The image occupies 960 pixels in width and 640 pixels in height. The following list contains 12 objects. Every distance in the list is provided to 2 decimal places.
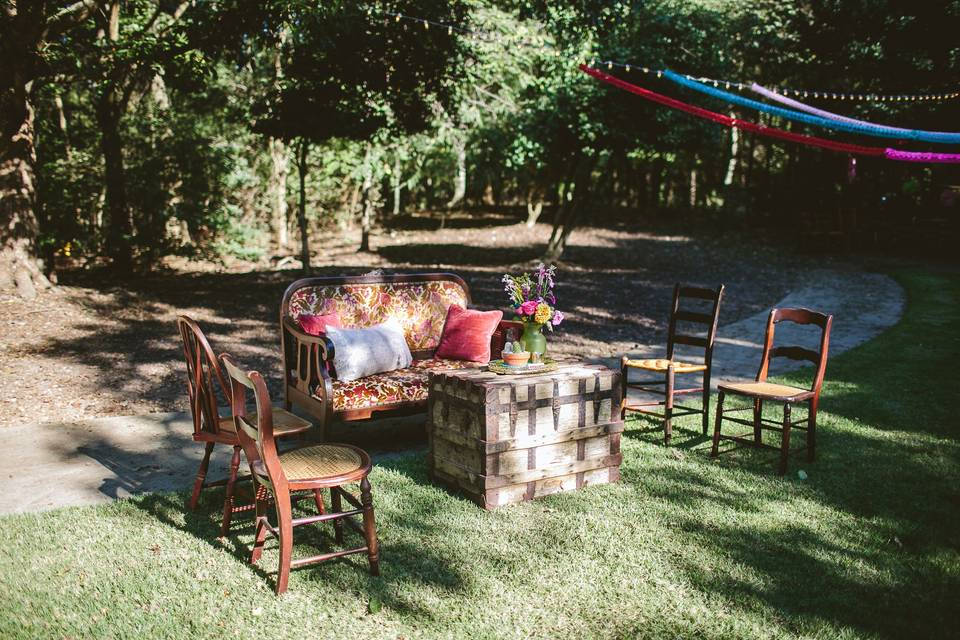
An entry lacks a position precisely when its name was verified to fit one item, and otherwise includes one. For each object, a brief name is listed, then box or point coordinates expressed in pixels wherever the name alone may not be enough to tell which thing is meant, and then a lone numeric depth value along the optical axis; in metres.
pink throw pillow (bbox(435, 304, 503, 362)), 5.88
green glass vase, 4.55
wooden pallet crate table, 4.07
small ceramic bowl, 4.51
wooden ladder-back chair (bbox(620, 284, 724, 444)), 5.31
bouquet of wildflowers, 4.48
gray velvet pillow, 5.23
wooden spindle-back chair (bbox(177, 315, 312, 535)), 3.68
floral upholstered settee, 4.95
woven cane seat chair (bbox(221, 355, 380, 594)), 3.15
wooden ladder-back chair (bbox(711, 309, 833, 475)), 4.70
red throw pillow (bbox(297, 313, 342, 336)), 5.34
